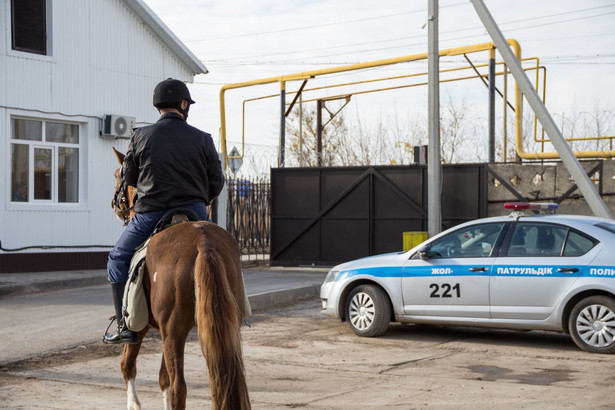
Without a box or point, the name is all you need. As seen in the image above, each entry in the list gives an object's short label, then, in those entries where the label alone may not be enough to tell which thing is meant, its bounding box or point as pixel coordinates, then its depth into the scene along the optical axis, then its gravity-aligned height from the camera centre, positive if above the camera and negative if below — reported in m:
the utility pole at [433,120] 15.91 +1.57
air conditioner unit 19.44 +1.83
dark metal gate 18.81 -0.08
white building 17.81 +2.05
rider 6.09 +0.24
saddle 5.71 -0.64
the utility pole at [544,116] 15.14 +1.59
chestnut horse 4.71 -0.59
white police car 9.65 -0.95
